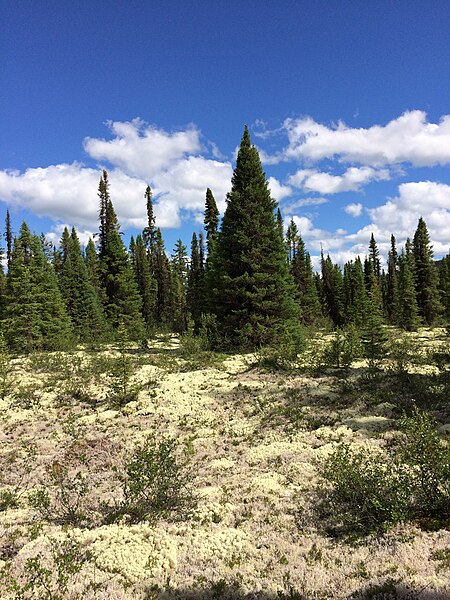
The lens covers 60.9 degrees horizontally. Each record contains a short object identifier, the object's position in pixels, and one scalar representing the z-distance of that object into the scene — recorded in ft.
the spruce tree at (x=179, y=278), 243.07
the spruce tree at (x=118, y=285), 131.85
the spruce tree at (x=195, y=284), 148.25
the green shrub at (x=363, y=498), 21.63
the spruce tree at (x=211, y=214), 154.51
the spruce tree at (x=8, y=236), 202.51
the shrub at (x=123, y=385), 50.49
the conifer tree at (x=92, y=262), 188.34
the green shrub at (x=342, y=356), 59.67
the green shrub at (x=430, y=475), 21.70
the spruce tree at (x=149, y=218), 185.49
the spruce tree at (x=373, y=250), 288.10
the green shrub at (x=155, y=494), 25.12
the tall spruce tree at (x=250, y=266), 81.41
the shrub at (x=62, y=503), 24.89
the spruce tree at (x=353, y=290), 175.55
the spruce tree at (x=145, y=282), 193.06
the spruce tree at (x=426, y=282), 183.01
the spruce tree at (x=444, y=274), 196.75
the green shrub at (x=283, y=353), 62.59
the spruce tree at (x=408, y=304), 166.71
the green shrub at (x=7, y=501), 27.09
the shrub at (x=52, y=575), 17.33
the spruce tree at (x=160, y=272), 185.26
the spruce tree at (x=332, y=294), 243.97
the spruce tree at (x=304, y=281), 169.78
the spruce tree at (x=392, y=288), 222.63
